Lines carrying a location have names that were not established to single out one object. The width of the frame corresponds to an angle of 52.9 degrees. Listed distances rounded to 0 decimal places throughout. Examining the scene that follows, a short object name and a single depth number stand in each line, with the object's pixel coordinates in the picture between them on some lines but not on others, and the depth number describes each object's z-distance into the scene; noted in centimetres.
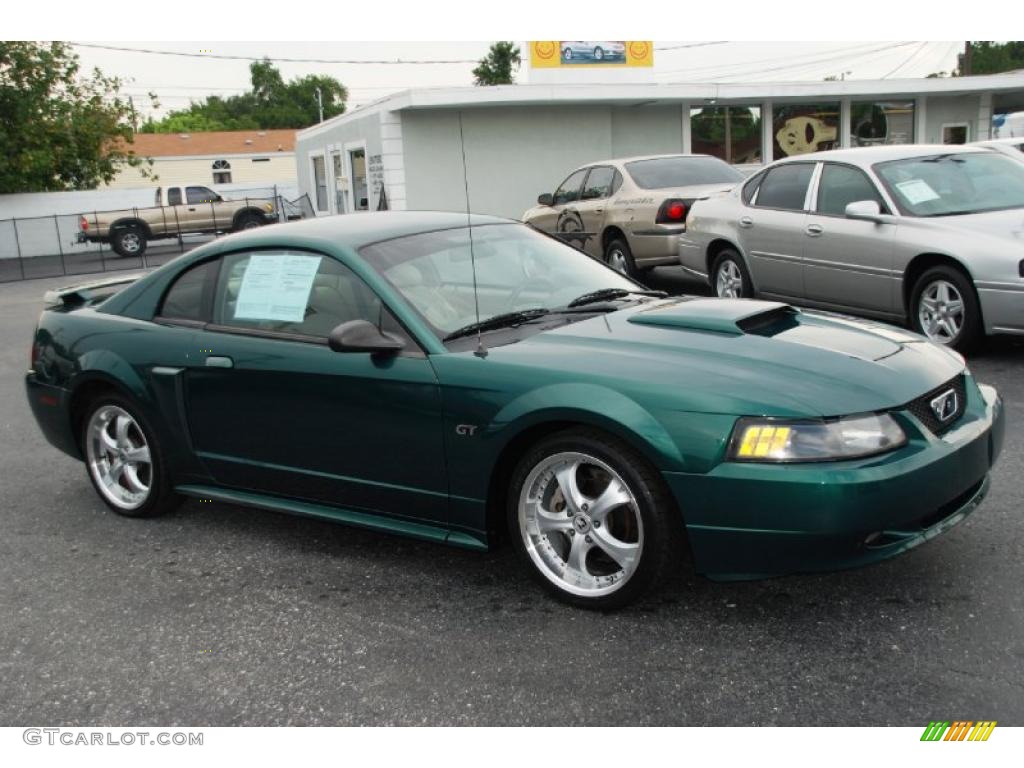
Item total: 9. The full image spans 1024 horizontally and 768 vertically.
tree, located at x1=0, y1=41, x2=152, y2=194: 3272
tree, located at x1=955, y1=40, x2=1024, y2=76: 8338
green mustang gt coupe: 331
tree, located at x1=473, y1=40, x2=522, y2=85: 6931
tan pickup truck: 2961
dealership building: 2248
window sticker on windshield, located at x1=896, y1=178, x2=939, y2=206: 799
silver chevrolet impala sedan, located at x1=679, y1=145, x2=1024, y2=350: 731
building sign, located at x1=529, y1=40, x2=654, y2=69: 2333
